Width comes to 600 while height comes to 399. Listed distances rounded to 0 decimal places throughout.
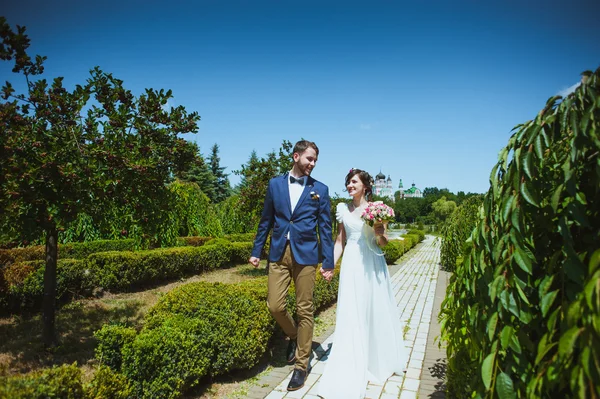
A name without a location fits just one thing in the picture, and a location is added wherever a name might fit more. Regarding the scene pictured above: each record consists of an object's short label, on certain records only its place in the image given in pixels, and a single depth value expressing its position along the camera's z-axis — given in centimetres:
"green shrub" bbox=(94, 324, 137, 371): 267
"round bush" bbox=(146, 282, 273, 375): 346
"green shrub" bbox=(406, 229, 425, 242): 3197
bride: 349
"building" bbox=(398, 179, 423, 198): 15375
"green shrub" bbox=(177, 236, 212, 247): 1453
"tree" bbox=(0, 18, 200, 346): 345
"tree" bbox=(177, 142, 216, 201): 3825
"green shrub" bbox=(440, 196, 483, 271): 1036
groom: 371
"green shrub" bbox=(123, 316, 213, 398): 268
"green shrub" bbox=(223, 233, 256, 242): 1628
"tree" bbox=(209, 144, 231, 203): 4284
